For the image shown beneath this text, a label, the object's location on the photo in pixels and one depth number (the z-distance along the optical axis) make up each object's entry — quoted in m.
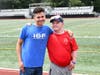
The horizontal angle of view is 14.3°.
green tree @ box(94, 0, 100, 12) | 56.31
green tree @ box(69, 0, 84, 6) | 57.75
